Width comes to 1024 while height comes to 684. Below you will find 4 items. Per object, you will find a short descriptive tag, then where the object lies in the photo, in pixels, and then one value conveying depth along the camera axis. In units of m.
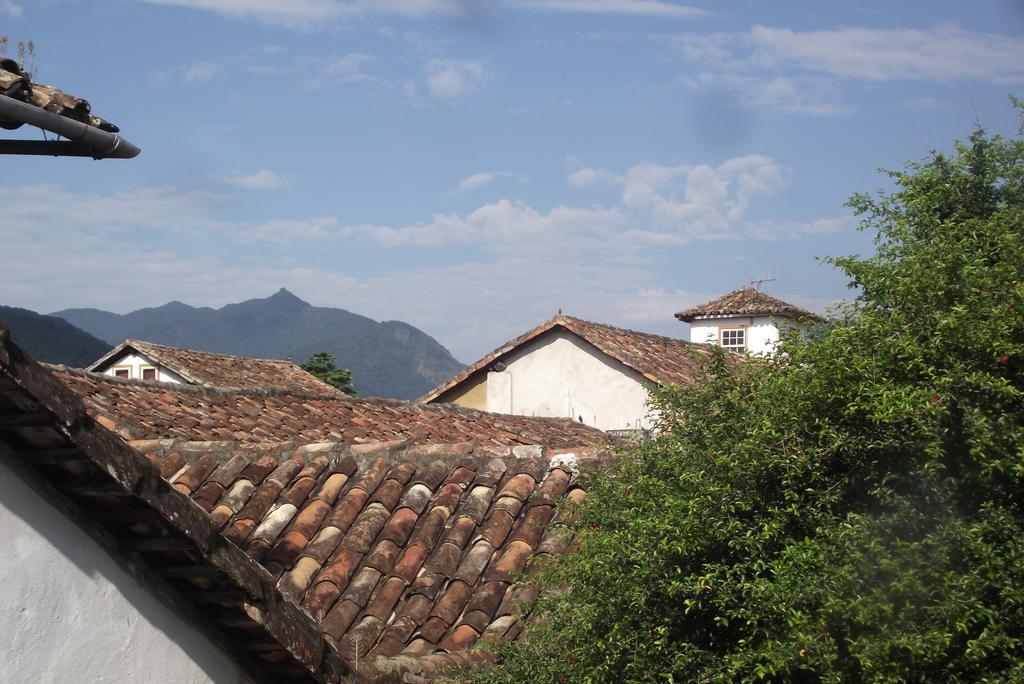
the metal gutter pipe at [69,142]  4.55
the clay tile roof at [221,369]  26.06
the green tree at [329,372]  44.16
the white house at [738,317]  30.75
